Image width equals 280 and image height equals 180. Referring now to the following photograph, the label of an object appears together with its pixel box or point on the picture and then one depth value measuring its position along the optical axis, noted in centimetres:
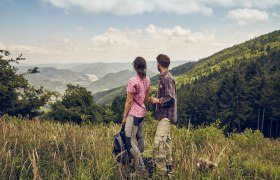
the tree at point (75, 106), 4684
